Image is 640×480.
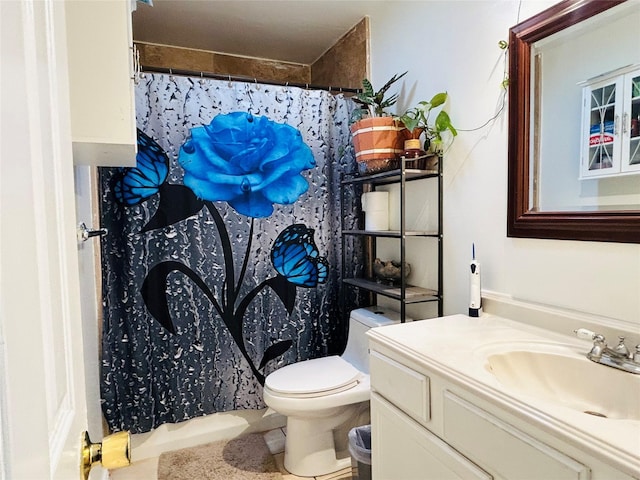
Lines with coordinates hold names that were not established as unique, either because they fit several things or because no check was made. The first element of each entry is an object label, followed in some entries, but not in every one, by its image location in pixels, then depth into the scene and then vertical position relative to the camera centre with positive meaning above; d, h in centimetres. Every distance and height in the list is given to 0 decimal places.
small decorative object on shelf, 196 -28
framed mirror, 108 +29
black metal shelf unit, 174 -8
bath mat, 182 -122
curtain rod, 192 +77
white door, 30 -3
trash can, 158 -99
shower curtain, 188 -13
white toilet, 171 -82
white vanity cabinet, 76 -53
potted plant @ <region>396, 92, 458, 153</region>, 165 +42
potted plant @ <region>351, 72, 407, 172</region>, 181 +40
